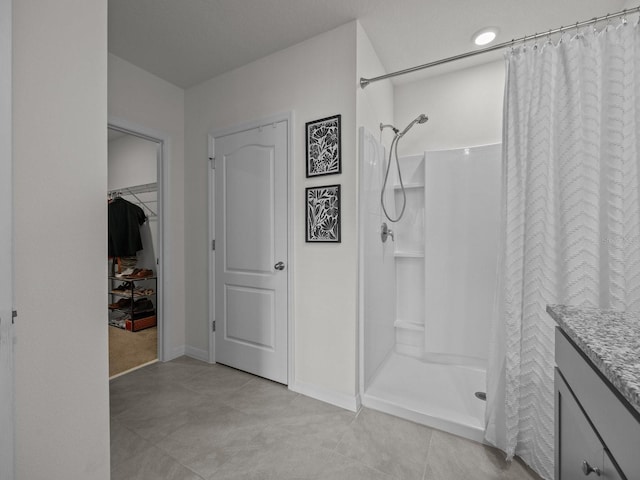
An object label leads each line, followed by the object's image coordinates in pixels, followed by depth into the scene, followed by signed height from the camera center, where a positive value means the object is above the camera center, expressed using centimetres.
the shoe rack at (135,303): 364 -91
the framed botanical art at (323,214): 199 +15
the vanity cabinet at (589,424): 51 -40
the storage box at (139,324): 357 -110
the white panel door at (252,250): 224 -12
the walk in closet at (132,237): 368 -2
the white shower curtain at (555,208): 121 +13
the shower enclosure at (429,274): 208 -32
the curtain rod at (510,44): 123 +98
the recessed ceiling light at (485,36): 204 +144
